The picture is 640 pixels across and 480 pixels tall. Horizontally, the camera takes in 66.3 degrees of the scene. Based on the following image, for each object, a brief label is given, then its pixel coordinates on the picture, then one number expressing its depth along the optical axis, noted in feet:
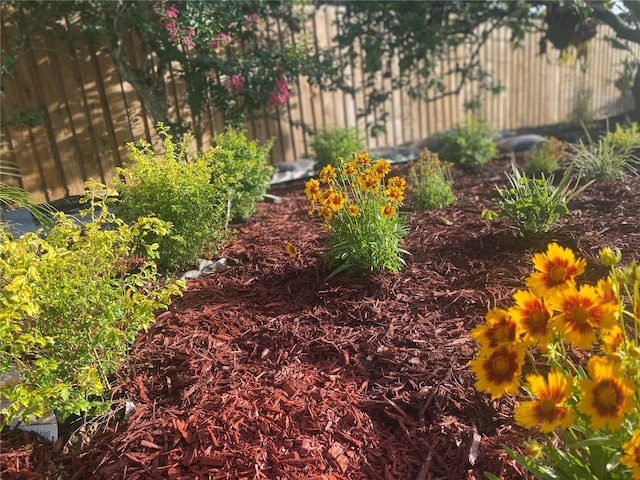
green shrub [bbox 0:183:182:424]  5.13
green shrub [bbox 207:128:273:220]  11.67
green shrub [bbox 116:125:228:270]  8.59
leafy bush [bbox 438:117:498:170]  17.78
